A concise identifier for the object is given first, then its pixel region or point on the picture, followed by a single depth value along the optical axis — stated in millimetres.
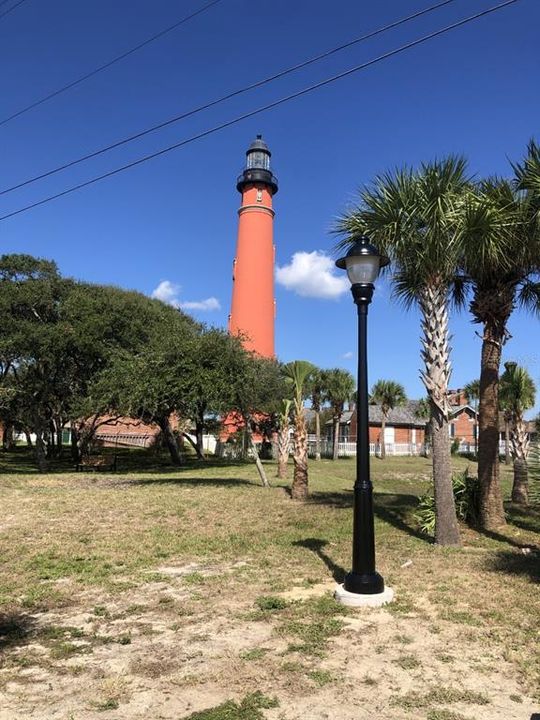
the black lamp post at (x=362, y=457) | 6078
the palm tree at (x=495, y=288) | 9016
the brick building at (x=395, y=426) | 56312
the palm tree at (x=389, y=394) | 48312
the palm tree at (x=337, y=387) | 42306
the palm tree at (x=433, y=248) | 8797
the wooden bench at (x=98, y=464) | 26130
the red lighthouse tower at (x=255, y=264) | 39562
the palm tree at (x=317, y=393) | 42125
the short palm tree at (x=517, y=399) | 16344
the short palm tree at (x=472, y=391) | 45531
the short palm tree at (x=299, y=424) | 15133
